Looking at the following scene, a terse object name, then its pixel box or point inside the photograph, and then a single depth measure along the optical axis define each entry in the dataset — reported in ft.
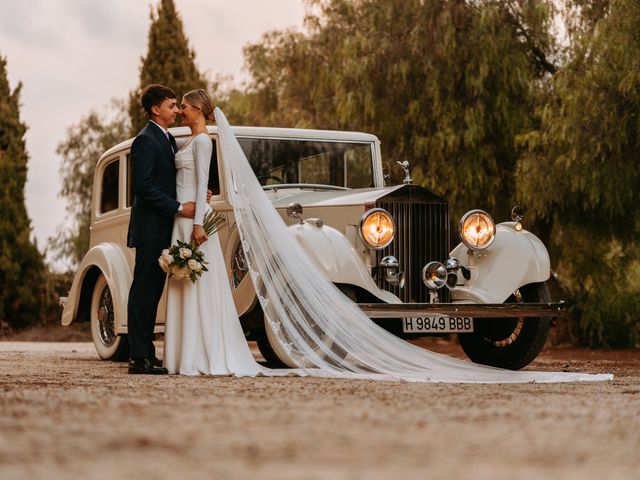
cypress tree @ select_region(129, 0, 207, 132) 81.61
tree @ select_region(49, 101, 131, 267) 81.46
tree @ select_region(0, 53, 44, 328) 67.82
